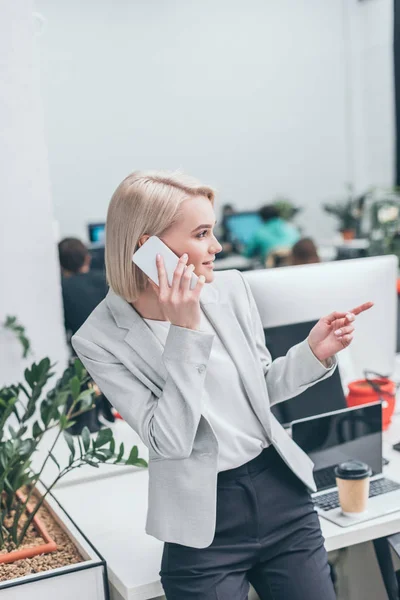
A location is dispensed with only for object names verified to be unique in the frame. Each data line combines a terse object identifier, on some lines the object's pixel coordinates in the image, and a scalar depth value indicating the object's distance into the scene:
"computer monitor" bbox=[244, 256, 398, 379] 2.12
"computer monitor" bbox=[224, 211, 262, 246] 7.39
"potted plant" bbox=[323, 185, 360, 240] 7.93
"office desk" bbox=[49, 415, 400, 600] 1.48
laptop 1.75
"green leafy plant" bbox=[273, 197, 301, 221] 7.96
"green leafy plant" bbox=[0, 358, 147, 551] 1.60
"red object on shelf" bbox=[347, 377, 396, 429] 2.12
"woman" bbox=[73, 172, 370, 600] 1.34
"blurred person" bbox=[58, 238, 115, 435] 3.58
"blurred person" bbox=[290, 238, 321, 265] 4.55
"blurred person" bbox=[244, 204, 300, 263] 6.63
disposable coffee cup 1.61
